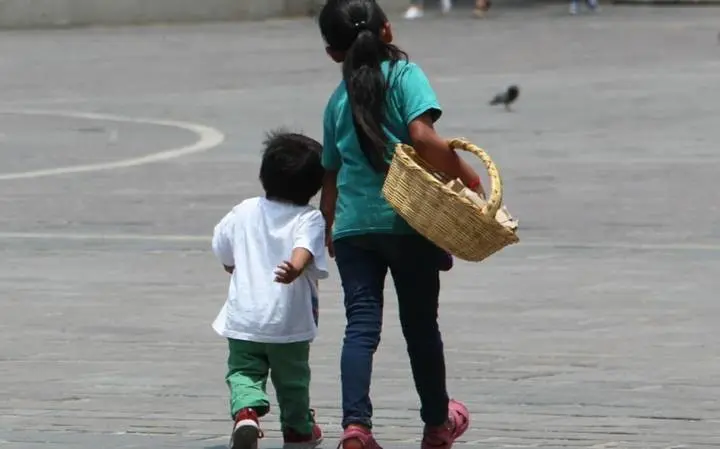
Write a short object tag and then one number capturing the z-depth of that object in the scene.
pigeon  39.47
